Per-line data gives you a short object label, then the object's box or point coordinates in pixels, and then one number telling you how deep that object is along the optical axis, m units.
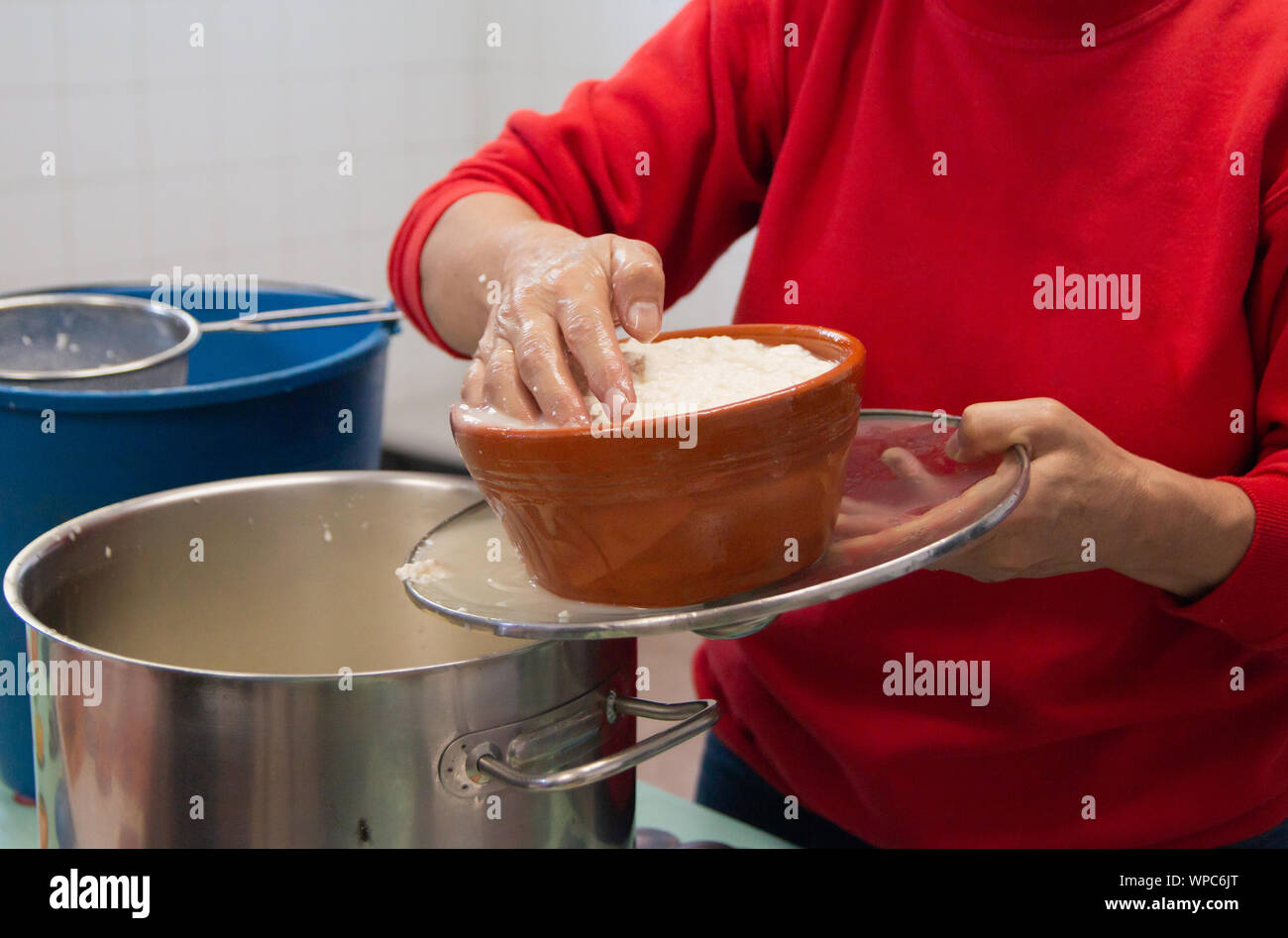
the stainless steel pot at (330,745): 0.61
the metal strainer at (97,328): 1.13
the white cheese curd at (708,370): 0.65
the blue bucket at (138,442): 0.90
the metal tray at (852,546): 0.58
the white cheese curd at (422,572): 0.70
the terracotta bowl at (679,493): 0.60
